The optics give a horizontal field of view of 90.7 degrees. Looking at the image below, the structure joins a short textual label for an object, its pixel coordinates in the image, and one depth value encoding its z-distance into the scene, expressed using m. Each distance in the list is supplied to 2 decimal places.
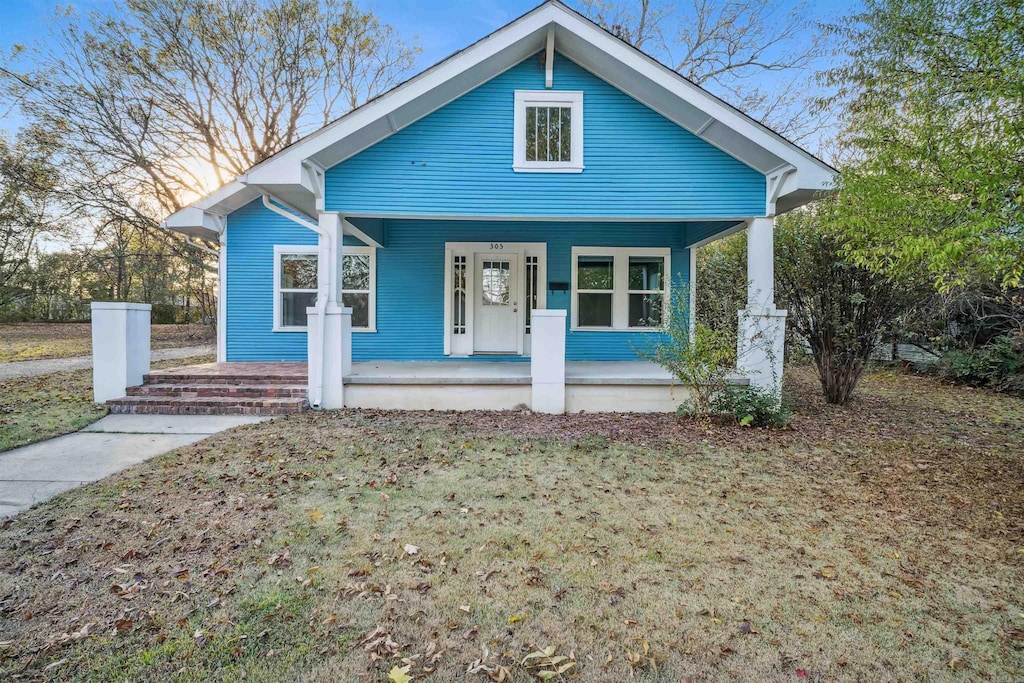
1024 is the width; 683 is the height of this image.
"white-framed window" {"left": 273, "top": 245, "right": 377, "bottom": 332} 9.57
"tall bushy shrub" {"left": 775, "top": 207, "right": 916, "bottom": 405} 6.98
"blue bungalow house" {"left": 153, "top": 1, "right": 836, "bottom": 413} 6.59
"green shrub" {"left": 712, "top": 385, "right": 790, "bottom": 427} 6.13
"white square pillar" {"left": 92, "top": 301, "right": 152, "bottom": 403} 6.93
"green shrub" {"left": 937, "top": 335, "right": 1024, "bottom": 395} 8.96
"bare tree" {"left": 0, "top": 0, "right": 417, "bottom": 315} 14.17
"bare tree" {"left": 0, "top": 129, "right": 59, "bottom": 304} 13.77
